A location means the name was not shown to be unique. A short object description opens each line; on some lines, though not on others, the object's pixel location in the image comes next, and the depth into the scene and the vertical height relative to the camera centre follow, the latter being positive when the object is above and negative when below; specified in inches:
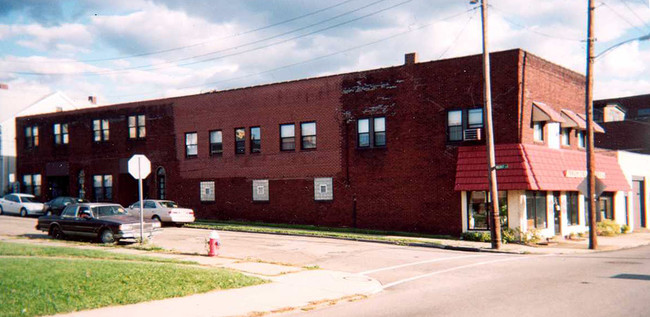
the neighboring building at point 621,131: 1935.3 +98.3
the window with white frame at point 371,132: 1181.1 +70.3
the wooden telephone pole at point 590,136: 952.3 +41.4
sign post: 796.0 +7.8
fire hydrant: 746.2 -96.5
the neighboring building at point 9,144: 2126.0 +117.8
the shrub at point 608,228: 1230.3 -147.8
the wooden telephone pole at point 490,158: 901.8 +8.0
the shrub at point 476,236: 1004.6 -128.5
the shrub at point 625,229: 1330.0 -160.6
